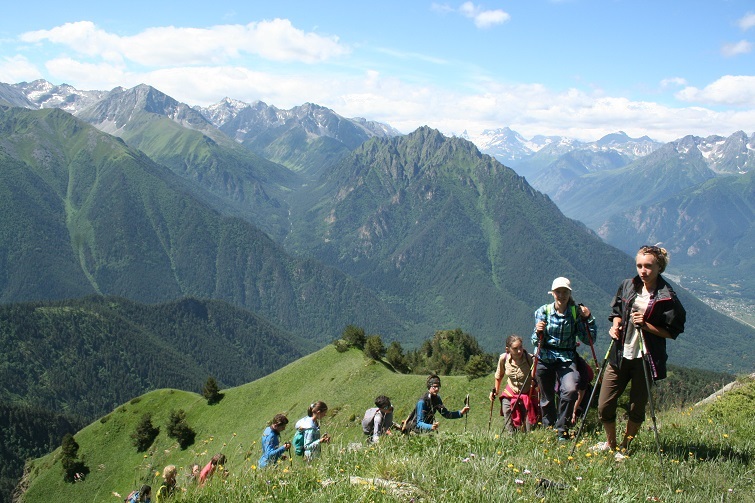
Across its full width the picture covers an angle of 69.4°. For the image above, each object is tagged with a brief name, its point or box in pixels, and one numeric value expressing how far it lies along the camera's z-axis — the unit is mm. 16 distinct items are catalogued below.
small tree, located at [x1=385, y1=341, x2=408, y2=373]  73875
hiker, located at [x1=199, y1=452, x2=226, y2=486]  11550
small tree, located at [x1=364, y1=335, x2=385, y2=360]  65500
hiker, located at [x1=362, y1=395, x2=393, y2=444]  14750
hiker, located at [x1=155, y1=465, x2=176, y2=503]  8343
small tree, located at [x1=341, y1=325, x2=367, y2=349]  69375
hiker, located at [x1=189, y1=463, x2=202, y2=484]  13375
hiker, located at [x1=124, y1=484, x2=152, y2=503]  12830
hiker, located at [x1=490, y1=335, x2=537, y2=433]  13664
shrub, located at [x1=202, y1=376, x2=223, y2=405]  68438
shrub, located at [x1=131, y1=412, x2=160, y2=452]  65875
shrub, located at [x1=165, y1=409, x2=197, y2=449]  61906
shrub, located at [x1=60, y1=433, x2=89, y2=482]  65625
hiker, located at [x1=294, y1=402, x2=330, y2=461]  12797
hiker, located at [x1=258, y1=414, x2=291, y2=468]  13266
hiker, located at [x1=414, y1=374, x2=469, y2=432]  14969
